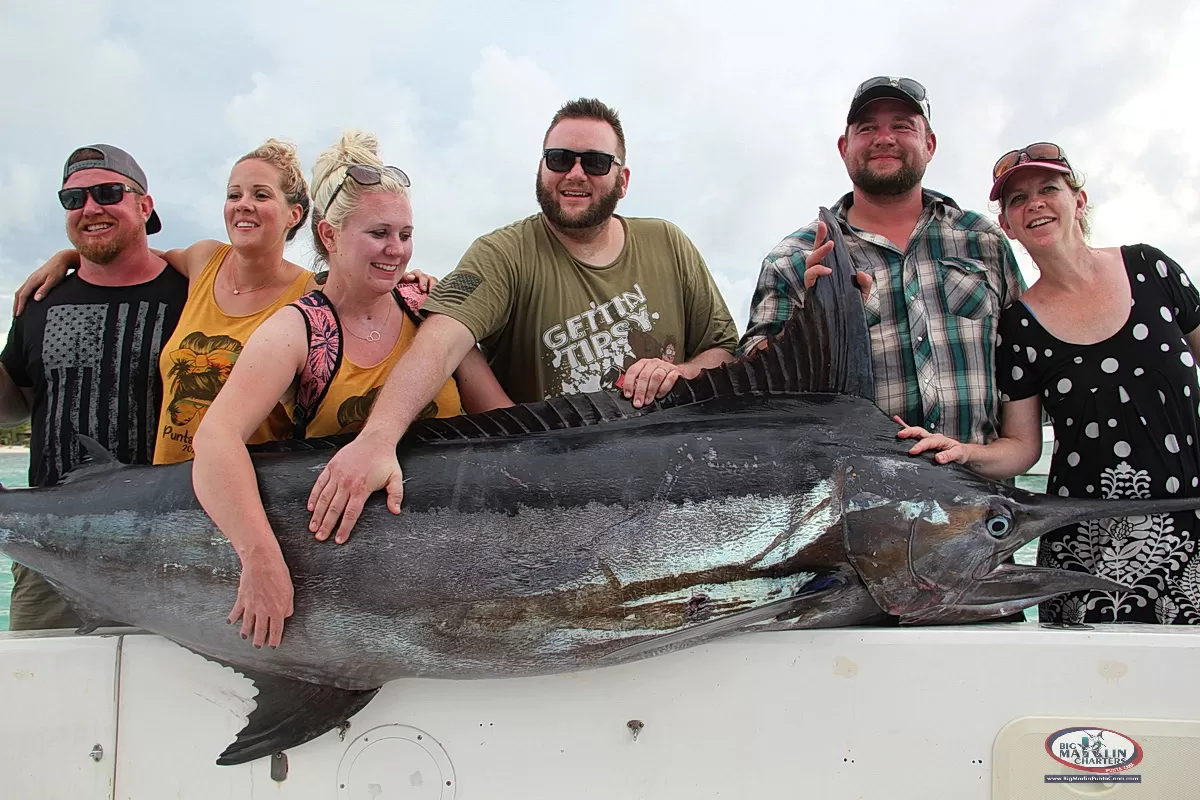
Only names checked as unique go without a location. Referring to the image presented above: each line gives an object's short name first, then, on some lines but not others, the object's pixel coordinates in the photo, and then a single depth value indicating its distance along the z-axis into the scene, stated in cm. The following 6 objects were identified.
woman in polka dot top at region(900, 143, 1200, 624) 236
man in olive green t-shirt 271
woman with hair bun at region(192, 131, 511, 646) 187
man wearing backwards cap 277
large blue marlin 182
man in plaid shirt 253
